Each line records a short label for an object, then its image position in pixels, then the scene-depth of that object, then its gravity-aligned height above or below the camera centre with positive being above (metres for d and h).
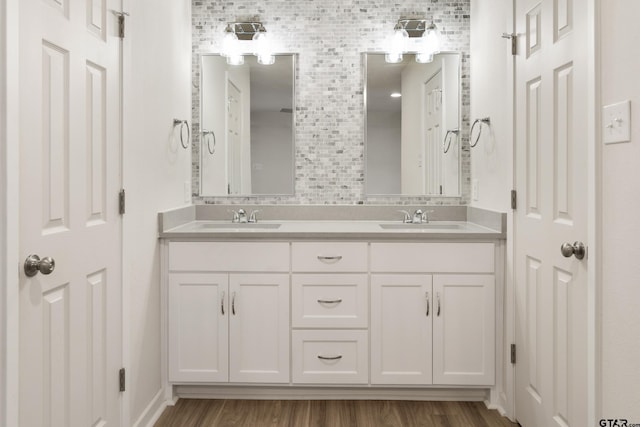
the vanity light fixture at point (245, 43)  3.03 +1.01
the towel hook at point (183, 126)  2.73 +0.45
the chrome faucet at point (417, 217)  2.99 -0.08
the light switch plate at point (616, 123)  1.33 +0.23
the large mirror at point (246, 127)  3.07 +0.49
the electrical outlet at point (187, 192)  2.94 +0.08
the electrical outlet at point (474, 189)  2.88 +0.09
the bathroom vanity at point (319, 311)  2.46 -0.54
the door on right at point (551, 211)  1.71 -0.03
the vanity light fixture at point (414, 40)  3.00 +1.02
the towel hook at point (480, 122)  2.65 +0.46
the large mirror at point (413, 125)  3.03 +0.49
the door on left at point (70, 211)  1.40 -0.02
